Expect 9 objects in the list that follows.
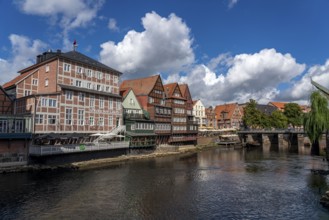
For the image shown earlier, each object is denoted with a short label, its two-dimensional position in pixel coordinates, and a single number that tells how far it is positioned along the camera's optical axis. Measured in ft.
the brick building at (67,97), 122.11
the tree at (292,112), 313.40
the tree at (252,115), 289.33
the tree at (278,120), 301.43
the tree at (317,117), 107.76
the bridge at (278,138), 254.63
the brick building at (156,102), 190.49
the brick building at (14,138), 106.42
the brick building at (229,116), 340.39
